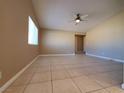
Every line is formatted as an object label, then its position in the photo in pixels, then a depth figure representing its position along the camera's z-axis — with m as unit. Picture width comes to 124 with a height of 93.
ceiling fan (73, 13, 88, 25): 3.37
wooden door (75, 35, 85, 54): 7.55
